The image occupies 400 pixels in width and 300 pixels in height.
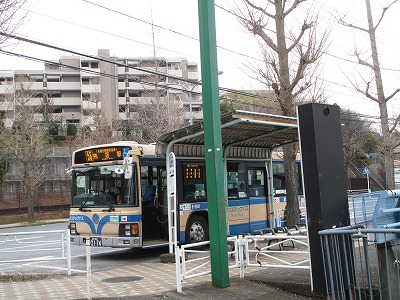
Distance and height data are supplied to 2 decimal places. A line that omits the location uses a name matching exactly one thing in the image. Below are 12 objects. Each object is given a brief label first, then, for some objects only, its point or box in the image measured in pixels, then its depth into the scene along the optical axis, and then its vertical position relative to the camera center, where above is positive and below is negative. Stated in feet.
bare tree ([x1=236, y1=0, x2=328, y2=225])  45.03 +14.05
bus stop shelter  33.34 +5.82
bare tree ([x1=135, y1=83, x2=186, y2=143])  122.21 +24.84
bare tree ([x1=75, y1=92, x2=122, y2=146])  118.62 +22.01
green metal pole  27.27 +3.50
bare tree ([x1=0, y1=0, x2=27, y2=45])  25.27 +10.92
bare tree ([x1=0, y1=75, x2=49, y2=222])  106.32 +16.22
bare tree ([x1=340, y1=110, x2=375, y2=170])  136.56 +19.24
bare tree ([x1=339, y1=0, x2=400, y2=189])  57.00 +12.35
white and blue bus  41.78 +1.14
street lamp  79.29 +21.20
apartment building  199.31 +54.22
